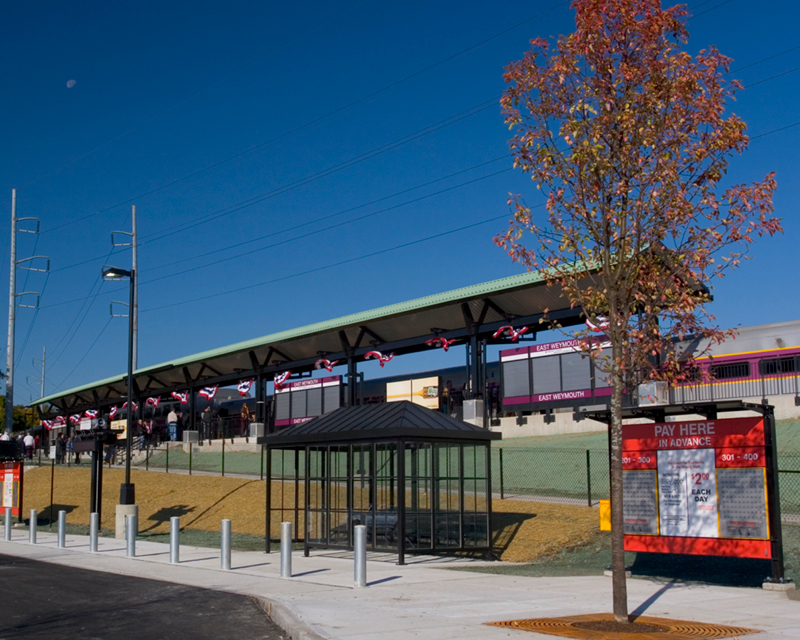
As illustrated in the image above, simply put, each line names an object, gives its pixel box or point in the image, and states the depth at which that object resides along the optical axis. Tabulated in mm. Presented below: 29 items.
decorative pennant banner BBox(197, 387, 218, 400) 60038
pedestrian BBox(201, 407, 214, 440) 56750
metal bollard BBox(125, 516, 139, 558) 20125
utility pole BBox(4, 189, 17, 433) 54688
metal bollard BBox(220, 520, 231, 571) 16862
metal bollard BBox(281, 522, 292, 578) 15273
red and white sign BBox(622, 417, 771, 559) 13195
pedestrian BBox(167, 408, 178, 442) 56591
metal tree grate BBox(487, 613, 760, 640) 9414
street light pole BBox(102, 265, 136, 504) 24906
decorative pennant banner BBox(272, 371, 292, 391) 53156
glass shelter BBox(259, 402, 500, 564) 16812
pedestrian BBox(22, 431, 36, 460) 54544
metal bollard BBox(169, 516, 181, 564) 18081
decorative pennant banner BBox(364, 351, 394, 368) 45844
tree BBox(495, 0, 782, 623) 10578
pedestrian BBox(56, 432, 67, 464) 49981
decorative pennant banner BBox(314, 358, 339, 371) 50562
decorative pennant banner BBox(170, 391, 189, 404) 61694
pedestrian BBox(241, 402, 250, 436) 55031
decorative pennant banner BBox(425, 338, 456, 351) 42178
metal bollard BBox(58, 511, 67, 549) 23016
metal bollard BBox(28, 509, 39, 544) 24016
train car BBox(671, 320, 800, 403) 31062
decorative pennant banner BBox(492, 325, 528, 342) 38562
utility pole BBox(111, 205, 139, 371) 64675
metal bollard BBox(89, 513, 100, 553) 21375
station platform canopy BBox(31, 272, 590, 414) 37656
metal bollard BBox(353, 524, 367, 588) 13766
